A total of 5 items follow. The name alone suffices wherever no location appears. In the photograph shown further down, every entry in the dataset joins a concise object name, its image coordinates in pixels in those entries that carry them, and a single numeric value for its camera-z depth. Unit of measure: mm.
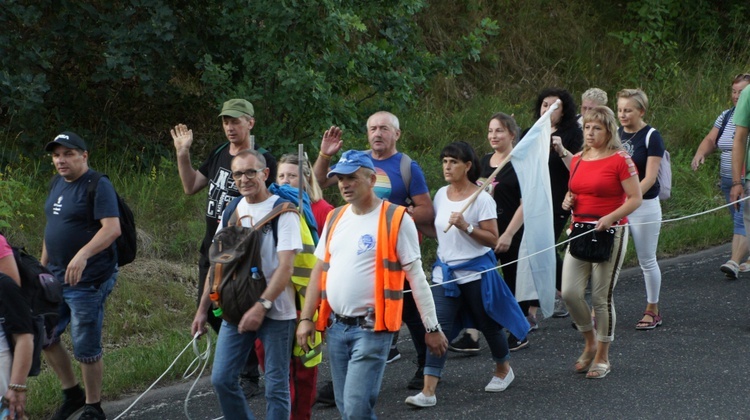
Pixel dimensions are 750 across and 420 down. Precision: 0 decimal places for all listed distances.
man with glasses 10484
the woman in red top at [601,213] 13023
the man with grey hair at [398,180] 13383
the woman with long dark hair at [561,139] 15812
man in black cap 12367
